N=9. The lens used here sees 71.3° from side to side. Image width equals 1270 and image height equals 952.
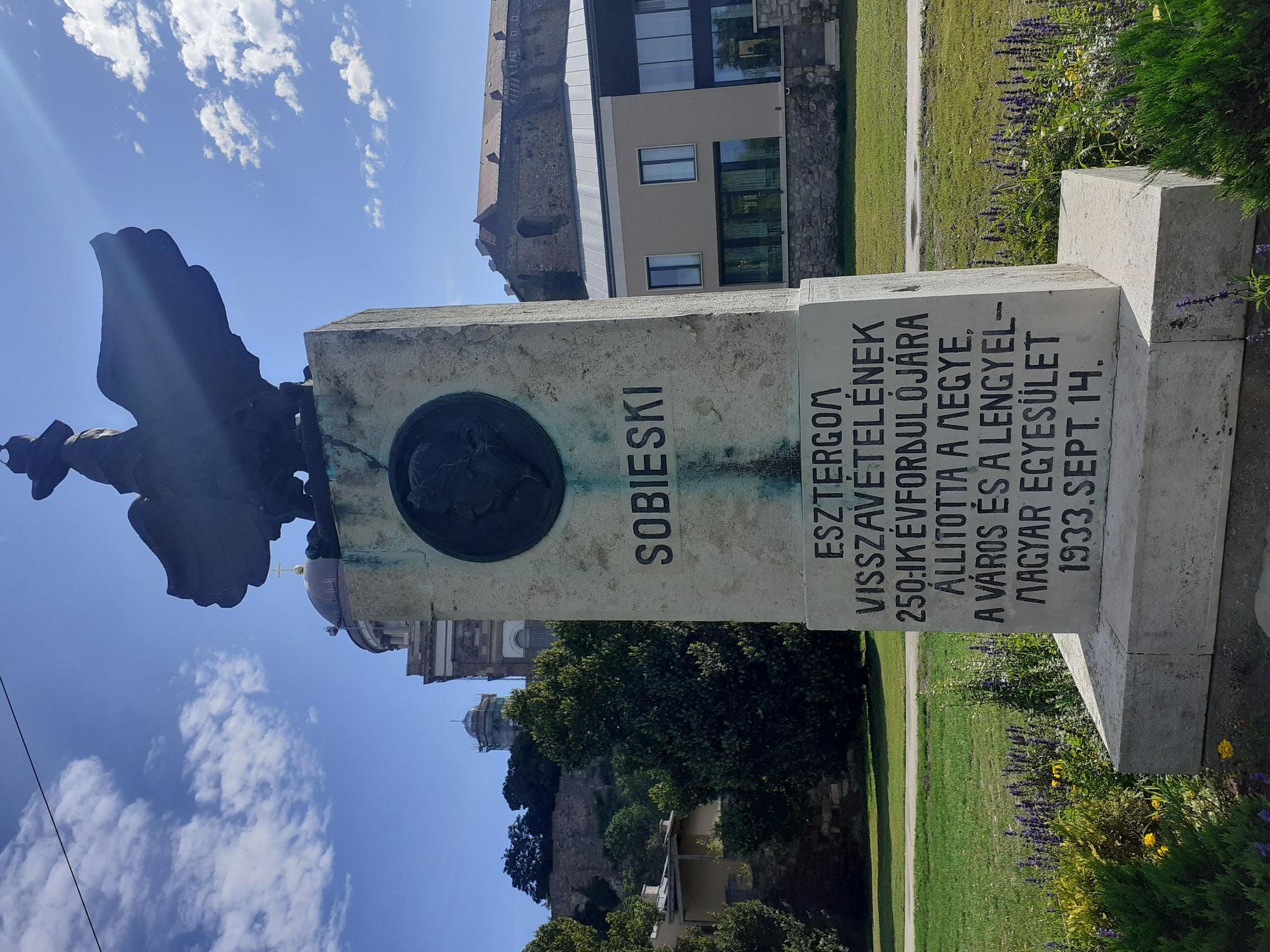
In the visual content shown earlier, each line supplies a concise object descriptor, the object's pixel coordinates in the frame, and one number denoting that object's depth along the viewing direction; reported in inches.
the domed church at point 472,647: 1849.2
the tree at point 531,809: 1680.6
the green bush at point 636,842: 1272.1
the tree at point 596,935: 861.8
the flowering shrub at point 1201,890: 173.8
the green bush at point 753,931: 796.6
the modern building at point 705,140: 789.9
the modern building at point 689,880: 1153.4
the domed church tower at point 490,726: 2026.3
